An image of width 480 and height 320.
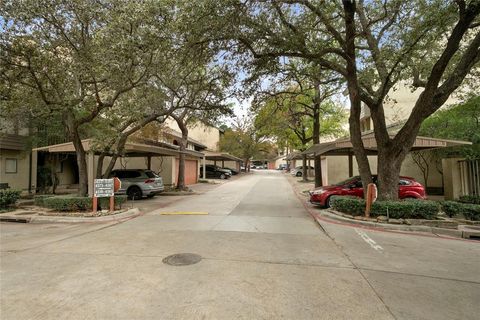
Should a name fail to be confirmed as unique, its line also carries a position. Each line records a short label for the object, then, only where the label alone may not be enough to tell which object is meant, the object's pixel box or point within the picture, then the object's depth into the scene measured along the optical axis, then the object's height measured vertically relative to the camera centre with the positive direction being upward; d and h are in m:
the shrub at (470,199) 10.97 -1.05
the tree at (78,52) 8.49 +4.08
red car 12.01 -0.72
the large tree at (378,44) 8.55 +4.18
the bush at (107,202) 11.63 -0.99
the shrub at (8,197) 12.07 -0.77
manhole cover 5.52 -1.61
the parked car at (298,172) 41.88 +0.29
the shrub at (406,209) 9.20 -1.14
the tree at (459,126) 12.59 +2.18
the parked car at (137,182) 16.36 -0.31
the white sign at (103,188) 10.67 -0.40
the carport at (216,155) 36.06 +2.47
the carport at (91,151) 13.34 +1.41
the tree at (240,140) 49.34 +5.90
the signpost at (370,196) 9.59 -0.75
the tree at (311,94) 12.30 +4.36
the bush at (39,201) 12.93 -1.01
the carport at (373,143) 11.70 +1.22
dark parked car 36.91 +0.40
